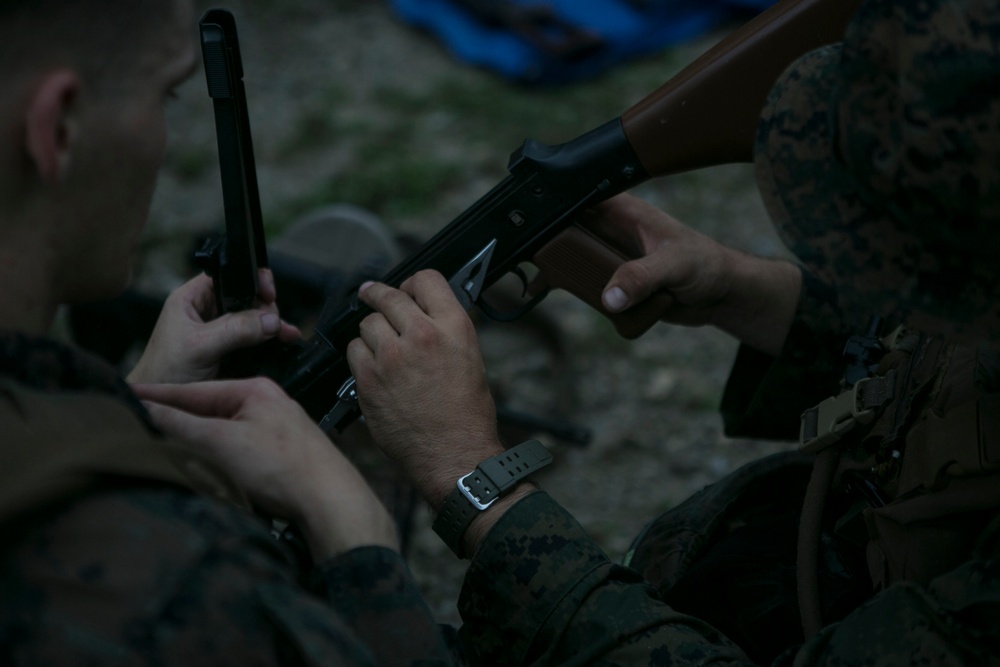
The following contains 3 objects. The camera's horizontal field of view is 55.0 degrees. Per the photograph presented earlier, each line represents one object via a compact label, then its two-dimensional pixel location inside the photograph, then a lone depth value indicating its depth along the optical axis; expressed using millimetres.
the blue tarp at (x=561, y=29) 5098
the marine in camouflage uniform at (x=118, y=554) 869
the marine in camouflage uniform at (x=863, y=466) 1157
